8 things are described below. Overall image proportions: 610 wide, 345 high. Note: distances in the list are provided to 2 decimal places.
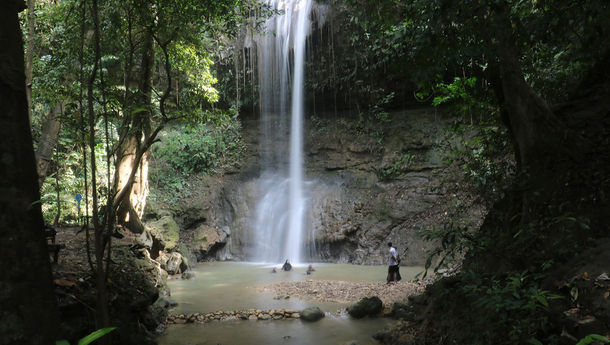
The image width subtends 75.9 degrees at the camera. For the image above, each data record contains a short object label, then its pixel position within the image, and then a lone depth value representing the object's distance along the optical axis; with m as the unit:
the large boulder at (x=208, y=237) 15.45
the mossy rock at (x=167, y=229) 13.09
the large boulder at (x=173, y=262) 12.04
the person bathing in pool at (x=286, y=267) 13.02
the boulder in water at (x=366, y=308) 7.45
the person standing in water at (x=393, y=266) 9.81
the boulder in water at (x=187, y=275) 11.95
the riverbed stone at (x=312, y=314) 7.39
